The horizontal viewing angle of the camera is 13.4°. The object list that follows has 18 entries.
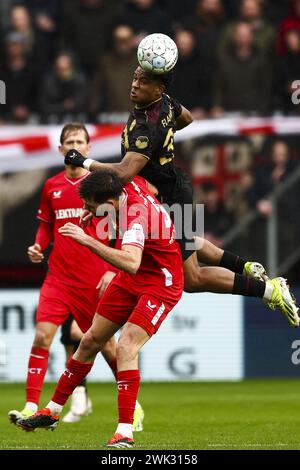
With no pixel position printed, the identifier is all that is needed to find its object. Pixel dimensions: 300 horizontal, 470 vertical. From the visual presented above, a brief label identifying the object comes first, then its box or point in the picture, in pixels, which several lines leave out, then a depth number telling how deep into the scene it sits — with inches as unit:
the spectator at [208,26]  704.4
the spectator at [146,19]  727.7
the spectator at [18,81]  703.1
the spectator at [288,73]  690.8
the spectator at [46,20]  738.8
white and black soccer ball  411.8
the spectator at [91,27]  736.3
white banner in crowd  647.1
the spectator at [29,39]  724.7
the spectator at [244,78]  693.3
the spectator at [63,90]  697.6
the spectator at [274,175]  645.3
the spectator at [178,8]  743.1
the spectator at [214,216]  643.5
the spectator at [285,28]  706.8
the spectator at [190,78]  688.4
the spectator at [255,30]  706.8
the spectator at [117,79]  698.2
